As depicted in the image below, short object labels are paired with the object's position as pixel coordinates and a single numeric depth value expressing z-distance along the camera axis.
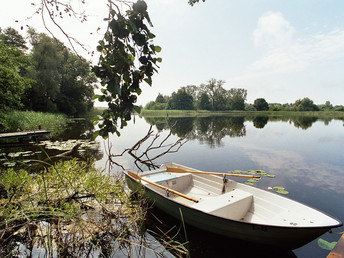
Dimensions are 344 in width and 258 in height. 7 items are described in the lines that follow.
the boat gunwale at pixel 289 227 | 2.70
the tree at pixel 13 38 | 28.92
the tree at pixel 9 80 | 10.89
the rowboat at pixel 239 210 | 2.92
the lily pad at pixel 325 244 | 3.42
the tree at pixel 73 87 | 31.33
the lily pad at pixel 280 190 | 5.69
